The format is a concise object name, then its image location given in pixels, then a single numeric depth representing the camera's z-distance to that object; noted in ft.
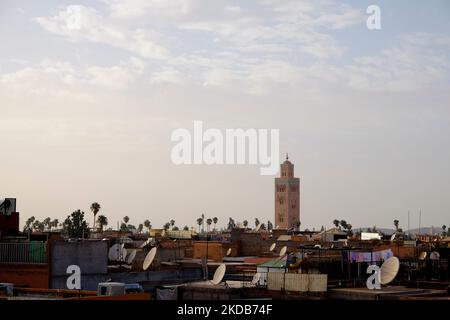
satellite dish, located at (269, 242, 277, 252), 267.78
